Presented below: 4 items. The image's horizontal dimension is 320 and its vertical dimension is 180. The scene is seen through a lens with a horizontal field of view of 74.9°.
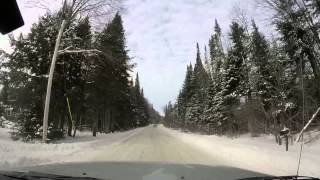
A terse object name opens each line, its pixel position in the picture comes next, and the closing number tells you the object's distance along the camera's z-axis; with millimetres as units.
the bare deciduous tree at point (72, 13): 12818
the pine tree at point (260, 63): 16614
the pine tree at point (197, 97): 36429
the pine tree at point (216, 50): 36596
